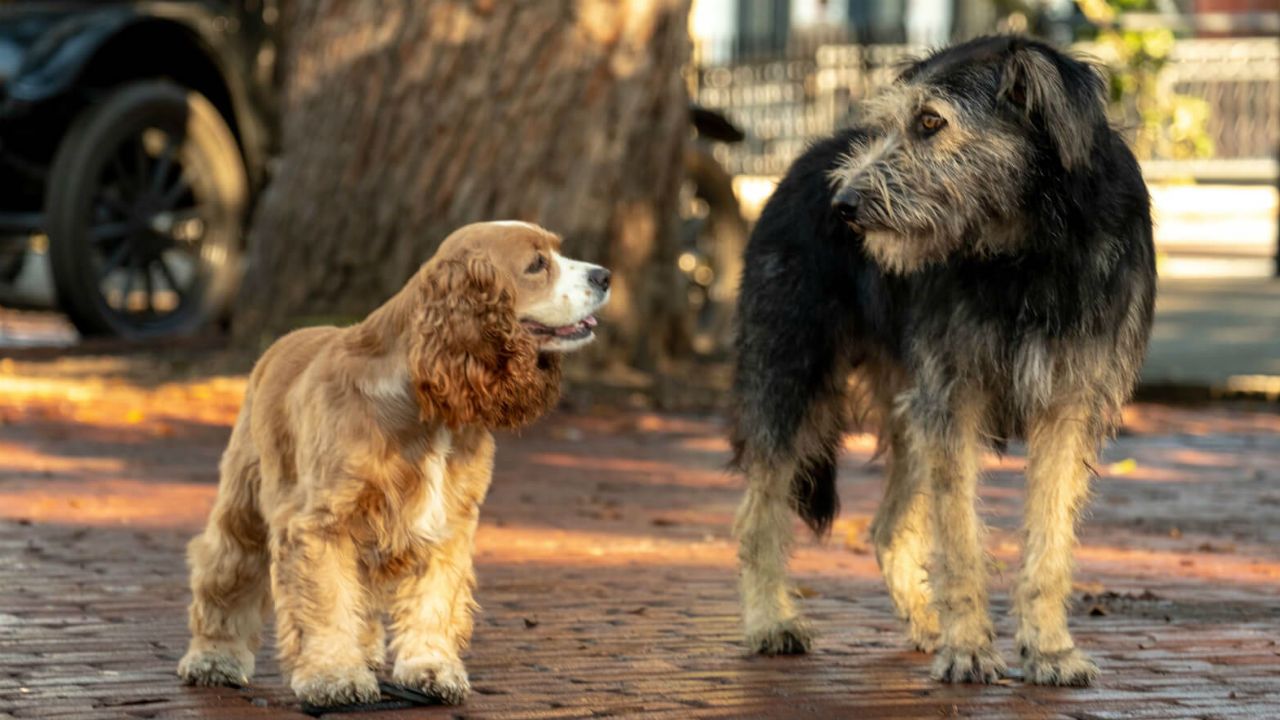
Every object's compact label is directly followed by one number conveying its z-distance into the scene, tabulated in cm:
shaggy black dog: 570
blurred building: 2312
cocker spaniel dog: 524
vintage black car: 1382
